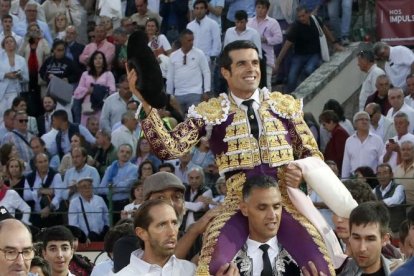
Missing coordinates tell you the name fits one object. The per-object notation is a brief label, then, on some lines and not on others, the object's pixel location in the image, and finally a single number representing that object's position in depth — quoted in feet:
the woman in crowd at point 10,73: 65.31
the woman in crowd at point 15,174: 55.26
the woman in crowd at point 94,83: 63.82
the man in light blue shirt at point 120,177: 51.93
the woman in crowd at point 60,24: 69.82
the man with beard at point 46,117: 63.26
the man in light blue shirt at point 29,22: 68.69
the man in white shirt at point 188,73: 61.26
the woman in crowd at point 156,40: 64.39
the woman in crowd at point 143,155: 54.90
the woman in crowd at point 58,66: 66.23
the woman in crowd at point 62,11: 70.79
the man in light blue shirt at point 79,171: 55.06
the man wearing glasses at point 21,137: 60.54
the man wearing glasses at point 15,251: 26.53
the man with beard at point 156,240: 27.09
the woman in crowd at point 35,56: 66.49
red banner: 64.64
